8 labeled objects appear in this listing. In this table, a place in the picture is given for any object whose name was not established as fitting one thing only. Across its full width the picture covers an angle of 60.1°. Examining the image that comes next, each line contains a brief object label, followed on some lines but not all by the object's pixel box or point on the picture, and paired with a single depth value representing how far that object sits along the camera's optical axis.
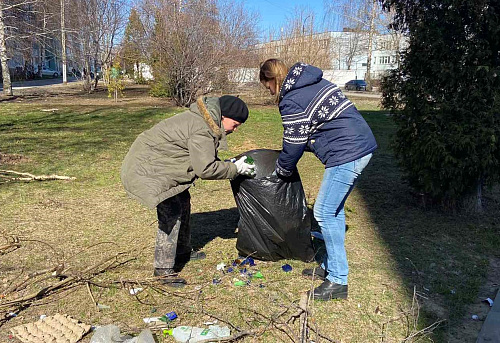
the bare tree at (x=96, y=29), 23.34
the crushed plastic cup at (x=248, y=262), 3.54
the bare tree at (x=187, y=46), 14.05
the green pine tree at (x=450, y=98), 4.20
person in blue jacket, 2.70
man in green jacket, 2.88
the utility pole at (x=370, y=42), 32.75
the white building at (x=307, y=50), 18.91
